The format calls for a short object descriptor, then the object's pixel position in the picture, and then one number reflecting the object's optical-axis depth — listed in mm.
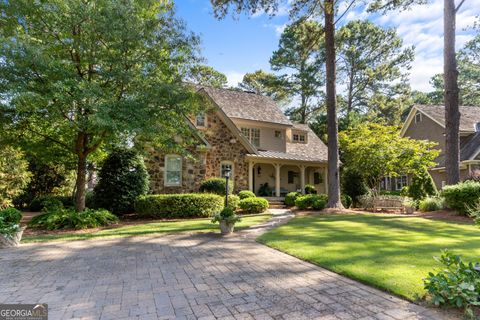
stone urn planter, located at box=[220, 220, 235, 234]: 8648
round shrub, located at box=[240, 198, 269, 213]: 14414
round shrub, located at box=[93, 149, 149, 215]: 12742
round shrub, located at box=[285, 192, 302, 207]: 17070
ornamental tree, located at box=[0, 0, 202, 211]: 8219
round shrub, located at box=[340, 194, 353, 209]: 16078
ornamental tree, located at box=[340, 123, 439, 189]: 16453
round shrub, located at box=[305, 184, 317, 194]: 20281
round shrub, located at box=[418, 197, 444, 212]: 13123
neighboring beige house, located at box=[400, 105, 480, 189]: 20000
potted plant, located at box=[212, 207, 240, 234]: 8641
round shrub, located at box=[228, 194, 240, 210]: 14133
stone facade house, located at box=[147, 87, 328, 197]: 15639
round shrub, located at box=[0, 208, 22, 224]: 7512
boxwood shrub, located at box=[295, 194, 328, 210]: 14773
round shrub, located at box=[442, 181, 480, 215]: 10781
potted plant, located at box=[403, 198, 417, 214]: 13731
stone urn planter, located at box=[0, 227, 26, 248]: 7082
